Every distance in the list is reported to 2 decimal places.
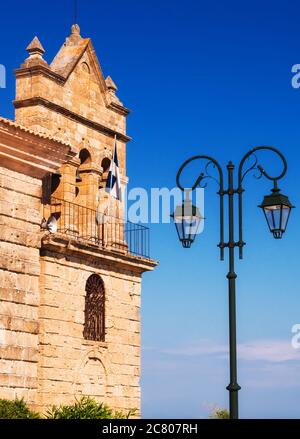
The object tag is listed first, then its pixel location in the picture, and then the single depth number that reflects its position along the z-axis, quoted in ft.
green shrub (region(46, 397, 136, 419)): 72.38
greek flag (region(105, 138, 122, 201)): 90.84
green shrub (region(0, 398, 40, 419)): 67.10
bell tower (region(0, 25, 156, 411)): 78.43
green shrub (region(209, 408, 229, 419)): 119.14
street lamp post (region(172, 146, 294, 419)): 47.11
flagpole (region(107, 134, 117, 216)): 90.80
